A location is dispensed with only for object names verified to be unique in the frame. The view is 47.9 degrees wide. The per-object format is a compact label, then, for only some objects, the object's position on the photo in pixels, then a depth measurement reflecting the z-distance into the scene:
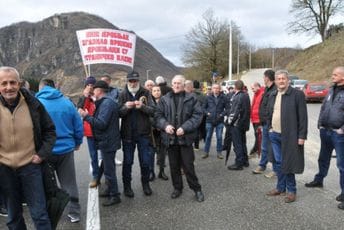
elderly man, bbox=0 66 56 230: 3.58
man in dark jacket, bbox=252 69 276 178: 6.87
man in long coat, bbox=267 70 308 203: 5.53
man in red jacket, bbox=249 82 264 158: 8.09
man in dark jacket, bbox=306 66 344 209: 5.48
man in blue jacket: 4.73
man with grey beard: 5.88
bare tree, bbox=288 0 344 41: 50.69
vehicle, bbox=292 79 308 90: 29.19
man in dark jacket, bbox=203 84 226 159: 9.01
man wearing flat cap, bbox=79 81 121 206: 5.35
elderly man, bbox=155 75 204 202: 5.69
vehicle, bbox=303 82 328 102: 24.59
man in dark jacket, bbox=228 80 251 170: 7.73
